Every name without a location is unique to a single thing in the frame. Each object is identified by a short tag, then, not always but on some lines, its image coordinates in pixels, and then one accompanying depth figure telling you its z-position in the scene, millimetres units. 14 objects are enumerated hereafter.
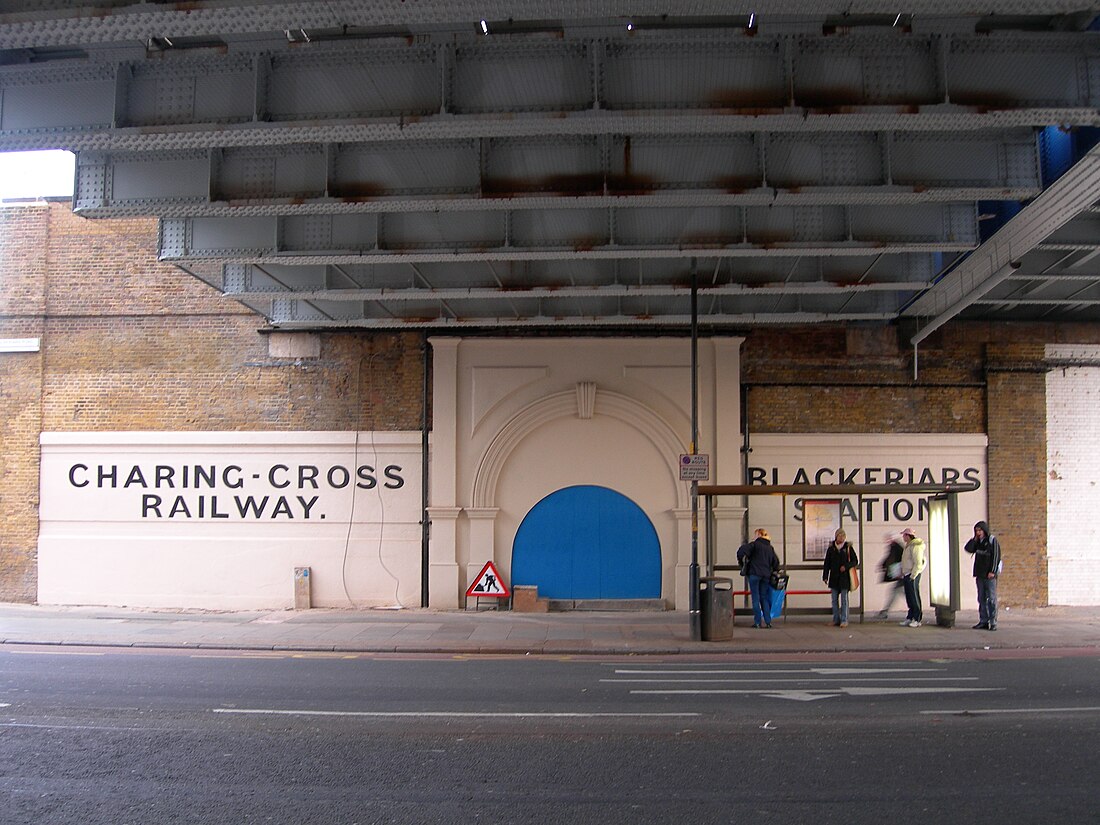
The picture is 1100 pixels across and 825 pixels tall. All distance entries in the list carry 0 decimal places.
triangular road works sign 18562
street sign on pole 15406
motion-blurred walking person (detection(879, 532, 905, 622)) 17203
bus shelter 16359
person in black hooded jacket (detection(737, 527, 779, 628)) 16141
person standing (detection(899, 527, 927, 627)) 16767
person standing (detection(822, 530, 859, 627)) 16391
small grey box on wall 18750
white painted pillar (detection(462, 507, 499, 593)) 18859
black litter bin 15094
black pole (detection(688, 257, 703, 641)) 15188
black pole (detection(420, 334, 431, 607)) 18891
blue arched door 18969
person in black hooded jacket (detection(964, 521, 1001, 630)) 16172
